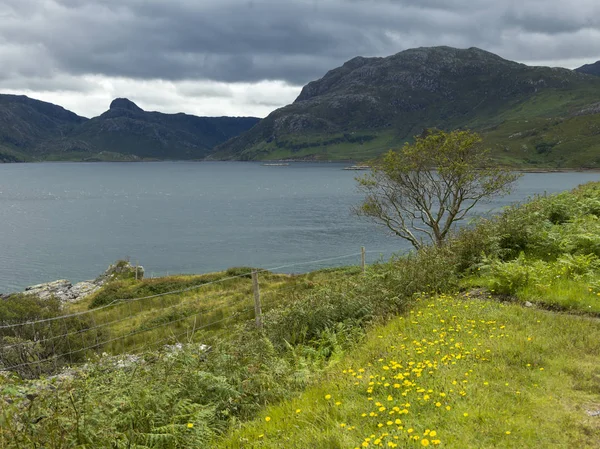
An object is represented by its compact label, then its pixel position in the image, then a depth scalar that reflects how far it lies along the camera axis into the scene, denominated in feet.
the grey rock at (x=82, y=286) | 128.36
